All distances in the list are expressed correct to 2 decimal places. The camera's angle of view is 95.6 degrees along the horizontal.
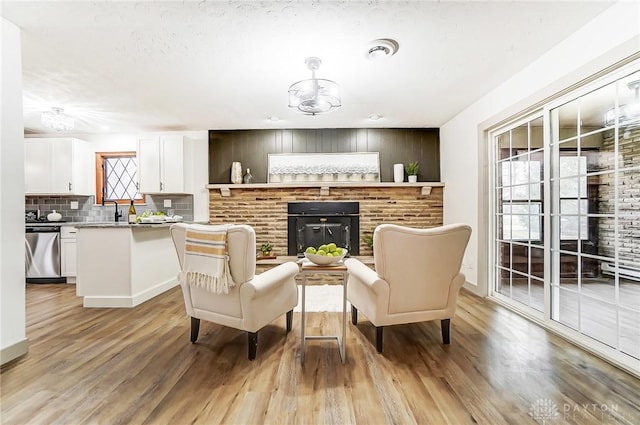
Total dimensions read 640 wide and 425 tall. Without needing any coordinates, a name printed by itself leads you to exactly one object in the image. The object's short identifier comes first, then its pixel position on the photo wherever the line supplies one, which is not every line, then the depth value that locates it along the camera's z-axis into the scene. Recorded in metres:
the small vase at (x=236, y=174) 4.92
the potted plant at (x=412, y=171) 4.82
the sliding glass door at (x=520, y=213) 2.80
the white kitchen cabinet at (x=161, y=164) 4.68
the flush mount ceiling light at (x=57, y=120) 3.52
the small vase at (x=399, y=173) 4.86
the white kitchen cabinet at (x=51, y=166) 4.54
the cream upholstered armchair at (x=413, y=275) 1.96
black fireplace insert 4.92
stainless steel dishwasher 4.23
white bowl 1.89
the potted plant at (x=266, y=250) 4.71
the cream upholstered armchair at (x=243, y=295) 1.92
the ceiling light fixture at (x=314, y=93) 2.56
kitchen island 3.14
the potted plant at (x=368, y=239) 4.87
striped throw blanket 1.91
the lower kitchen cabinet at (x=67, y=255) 4.28
